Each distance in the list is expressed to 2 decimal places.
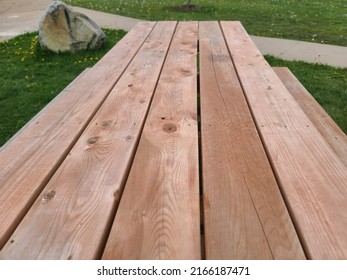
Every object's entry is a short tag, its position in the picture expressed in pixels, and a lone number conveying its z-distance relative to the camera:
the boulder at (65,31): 5.45
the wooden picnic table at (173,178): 0.93
